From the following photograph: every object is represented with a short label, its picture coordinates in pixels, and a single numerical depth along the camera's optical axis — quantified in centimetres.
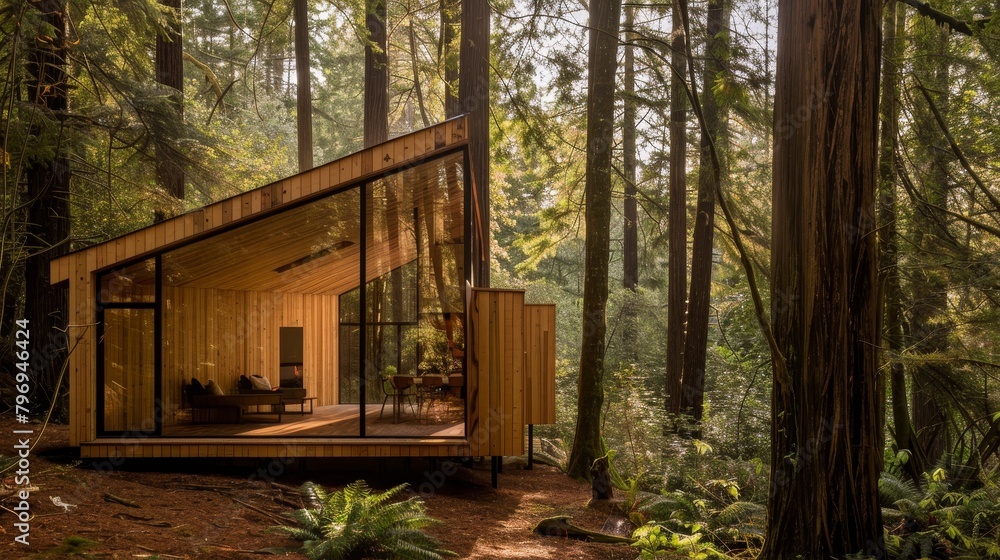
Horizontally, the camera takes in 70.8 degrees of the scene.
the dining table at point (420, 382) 852
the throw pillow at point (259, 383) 1052
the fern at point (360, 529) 505
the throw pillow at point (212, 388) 955
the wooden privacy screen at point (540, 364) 995
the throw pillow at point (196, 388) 932
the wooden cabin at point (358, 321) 805
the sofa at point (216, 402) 926
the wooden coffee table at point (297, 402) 1023
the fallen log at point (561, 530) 698
